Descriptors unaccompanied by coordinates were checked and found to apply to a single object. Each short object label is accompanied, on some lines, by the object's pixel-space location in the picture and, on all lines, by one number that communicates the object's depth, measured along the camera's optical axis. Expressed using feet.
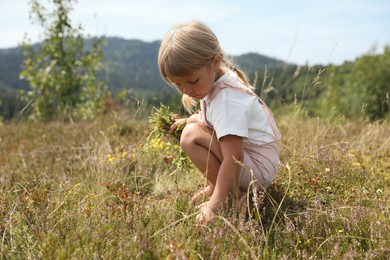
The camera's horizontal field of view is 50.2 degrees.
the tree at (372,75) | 62.44
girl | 8.09
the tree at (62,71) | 30.68
